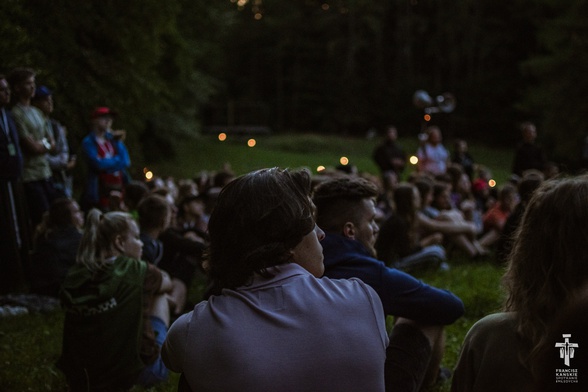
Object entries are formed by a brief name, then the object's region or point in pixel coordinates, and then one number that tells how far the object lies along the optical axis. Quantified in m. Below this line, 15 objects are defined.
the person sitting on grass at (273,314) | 2.28
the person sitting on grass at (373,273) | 3.83
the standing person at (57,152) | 8.35
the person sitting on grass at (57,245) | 7.04
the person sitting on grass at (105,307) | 4.61
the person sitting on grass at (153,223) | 6.30
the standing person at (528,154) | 13.27
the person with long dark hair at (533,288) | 2.24
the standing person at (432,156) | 14.41
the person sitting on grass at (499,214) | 10.34
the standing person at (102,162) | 9.10
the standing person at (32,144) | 7.67
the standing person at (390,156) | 15.69
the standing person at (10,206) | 7.28
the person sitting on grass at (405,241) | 7.52
